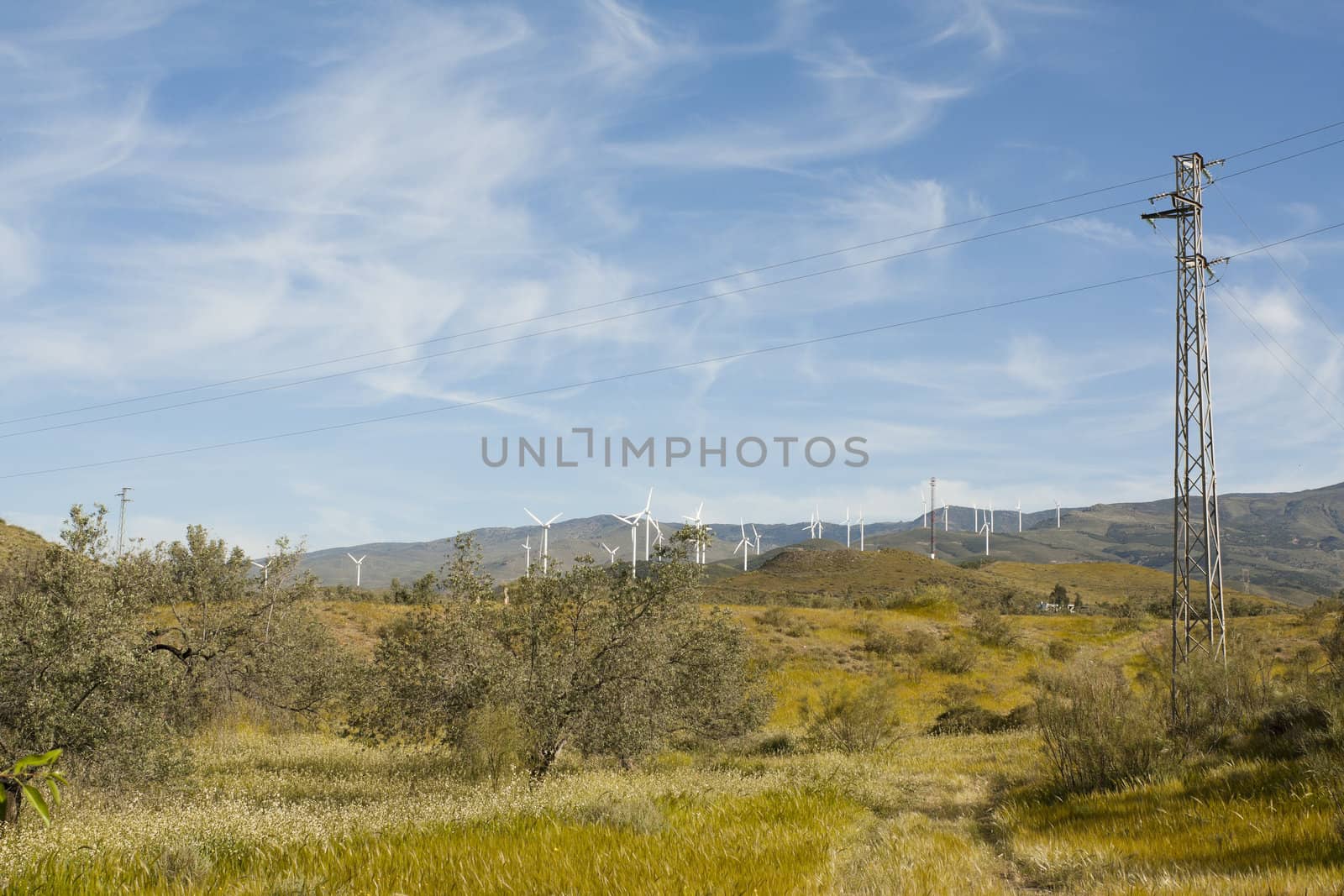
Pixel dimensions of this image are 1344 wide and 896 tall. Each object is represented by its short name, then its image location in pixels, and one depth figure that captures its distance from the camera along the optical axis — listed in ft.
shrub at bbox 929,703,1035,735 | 109.29
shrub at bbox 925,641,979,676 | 172.76
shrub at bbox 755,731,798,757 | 90.07
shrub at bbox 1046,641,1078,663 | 182.52
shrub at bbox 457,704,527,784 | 58.39
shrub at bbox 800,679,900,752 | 89.97
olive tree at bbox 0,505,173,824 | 48.14
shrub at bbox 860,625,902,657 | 184.34
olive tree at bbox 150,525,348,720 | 73.46
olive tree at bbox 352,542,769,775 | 61.72
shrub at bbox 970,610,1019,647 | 195.21
